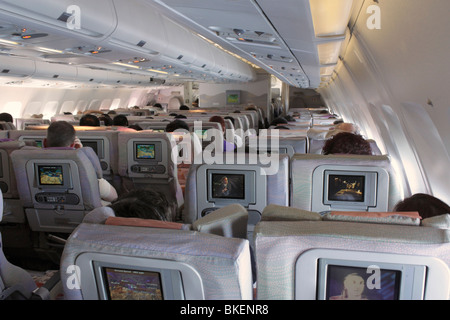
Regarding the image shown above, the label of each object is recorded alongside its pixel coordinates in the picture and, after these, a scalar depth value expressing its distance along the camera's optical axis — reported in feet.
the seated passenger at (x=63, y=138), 12.68
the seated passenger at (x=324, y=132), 17.24
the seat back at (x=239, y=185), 9.11
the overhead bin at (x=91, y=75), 37.91
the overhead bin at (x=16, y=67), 28.66
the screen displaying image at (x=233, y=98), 69.05
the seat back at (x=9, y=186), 12.57
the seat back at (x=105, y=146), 16.24
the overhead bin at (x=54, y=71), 32.35
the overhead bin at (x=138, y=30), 14.44
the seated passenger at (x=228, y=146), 19.32
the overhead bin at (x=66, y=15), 9.87
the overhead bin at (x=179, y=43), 20.17
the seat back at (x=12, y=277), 6.26
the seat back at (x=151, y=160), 15.21
